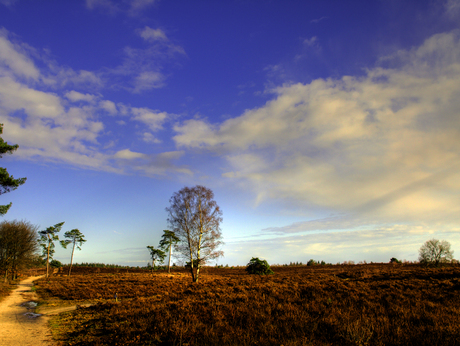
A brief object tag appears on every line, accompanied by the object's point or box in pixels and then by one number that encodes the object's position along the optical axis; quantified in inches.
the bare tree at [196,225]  958.4
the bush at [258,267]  1323.8
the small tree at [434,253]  1267.2
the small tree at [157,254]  2076.9
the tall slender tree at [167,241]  1871.9
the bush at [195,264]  952.9
